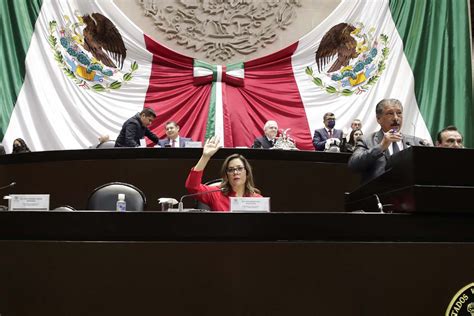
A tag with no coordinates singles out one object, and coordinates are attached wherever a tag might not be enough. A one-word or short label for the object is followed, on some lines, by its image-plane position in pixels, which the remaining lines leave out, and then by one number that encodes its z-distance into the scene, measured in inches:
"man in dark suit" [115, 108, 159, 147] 214.8
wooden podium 83.4
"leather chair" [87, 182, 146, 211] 126.3
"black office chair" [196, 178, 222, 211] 136.1
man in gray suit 114.9
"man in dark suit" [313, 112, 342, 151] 254.8
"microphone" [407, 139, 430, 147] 136.6
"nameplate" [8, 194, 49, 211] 99.8
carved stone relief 300.4
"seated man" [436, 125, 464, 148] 147.4
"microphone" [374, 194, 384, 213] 89.9
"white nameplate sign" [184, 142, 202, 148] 207.4
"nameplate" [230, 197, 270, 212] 90.7
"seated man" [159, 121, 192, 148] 227.5
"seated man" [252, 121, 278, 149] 236.8
